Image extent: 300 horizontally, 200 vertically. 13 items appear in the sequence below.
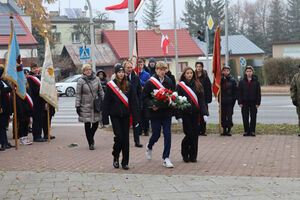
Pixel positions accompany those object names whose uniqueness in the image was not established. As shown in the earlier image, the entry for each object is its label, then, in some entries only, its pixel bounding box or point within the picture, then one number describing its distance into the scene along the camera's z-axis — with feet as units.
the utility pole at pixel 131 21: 44.39
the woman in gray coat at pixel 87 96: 34.04
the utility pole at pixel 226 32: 112.06
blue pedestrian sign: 74.38
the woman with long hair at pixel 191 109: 28.30
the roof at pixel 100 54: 171.94
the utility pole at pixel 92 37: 78.20
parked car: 113.39
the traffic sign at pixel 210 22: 85.62
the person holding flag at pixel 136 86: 34.30
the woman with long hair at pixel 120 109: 27.12
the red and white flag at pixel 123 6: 46.53
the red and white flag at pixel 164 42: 131.11
